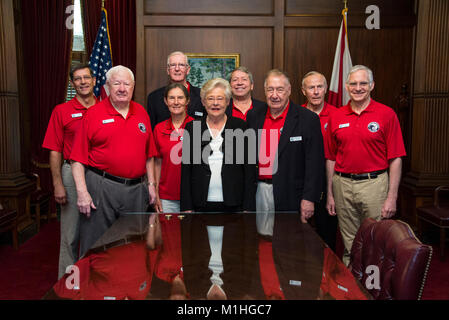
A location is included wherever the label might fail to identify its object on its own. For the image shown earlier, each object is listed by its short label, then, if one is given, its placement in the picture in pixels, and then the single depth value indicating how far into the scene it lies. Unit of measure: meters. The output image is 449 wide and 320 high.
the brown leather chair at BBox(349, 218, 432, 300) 1.53
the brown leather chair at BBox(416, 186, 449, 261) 4.38
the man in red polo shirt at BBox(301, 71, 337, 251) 3.51
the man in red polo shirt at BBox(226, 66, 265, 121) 3.63
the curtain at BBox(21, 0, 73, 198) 6.14
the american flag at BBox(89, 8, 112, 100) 5.22
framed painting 5.78
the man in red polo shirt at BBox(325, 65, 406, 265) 3.17
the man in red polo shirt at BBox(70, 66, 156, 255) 2.89
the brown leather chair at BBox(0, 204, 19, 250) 4.40
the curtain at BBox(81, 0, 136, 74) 5.98
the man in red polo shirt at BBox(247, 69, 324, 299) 3.04
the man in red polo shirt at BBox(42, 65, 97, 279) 3.36
